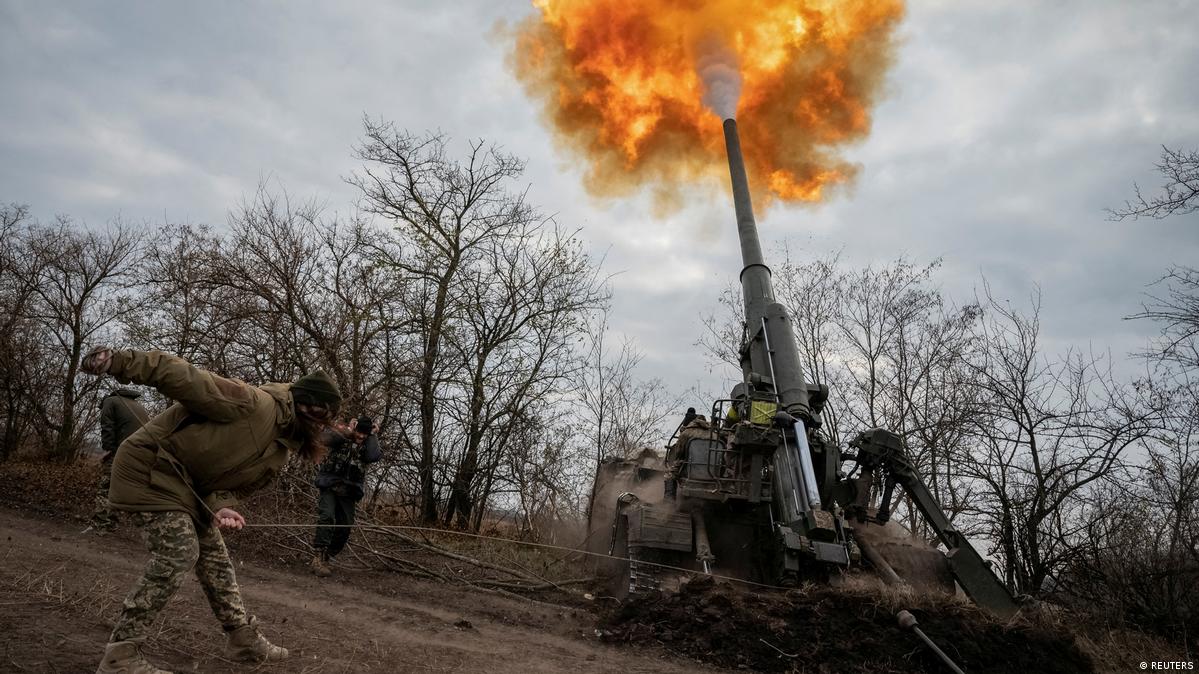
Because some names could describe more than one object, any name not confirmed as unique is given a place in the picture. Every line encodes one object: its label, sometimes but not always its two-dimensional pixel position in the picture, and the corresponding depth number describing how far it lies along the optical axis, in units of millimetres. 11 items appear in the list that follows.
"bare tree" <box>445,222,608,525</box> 15695
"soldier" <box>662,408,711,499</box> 10086
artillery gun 8227
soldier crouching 3773
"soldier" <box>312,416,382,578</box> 8641
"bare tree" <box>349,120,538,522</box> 15148
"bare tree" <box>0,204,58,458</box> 16406
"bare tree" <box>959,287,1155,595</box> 10781
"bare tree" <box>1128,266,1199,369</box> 9039
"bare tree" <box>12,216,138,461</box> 16922
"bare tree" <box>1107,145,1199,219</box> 8543
